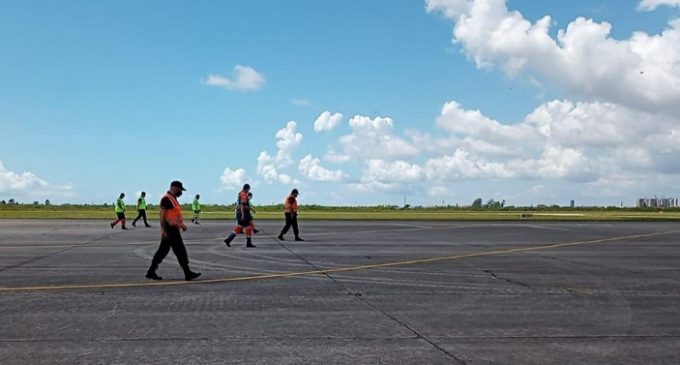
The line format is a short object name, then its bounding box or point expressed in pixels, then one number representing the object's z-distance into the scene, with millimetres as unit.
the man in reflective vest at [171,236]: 11164
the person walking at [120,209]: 28531
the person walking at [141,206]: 30594
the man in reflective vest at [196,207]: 34438
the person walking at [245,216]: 18266
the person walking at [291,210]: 21438
